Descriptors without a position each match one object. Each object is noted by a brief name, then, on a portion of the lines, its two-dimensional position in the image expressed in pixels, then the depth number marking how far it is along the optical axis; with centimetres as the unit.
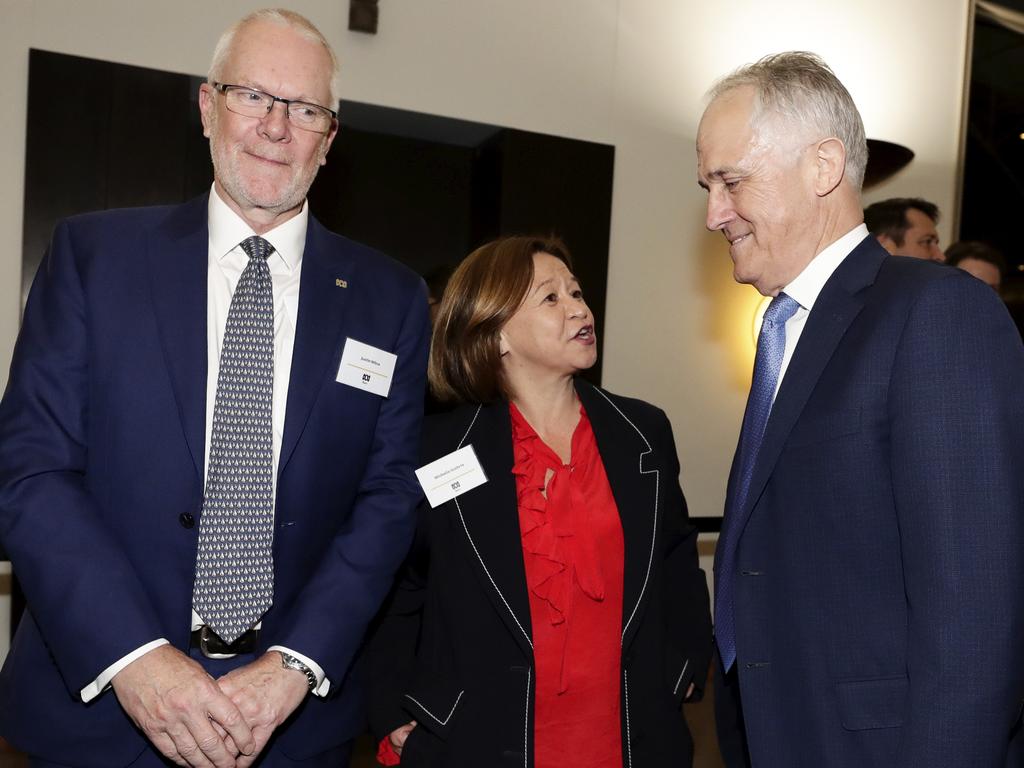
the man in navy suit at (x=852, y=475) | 122
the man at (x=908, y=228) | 414
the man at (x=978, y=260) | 440
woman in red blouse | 209
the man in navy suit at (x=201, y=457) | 155
